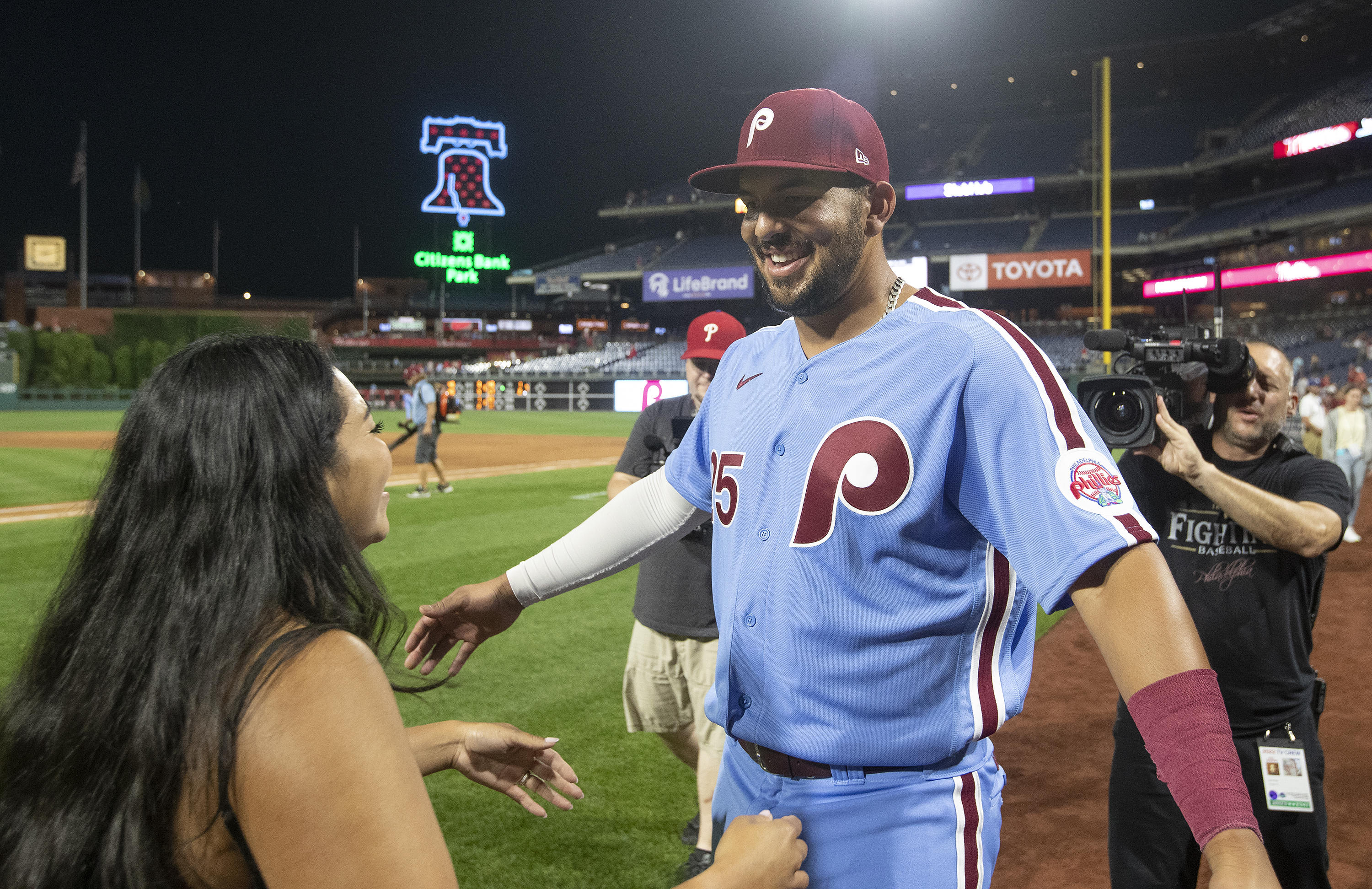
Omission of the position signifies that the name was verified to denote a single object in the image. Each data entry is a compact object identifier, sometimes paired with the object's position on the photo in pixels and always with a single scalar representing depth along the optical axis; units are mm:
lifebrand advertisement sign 49469
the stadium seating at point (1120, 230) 45375
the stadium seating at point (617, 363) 51875
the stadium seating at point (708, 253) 53469
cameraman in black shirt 2865
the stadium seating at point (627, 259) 58031
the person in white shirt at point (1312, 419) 12797
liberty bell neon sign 58688
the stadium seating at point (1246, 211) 40469
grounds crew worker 14195
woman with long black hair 1087
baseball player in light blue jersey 1442
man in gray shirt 3871
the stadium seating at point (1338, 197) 36594
